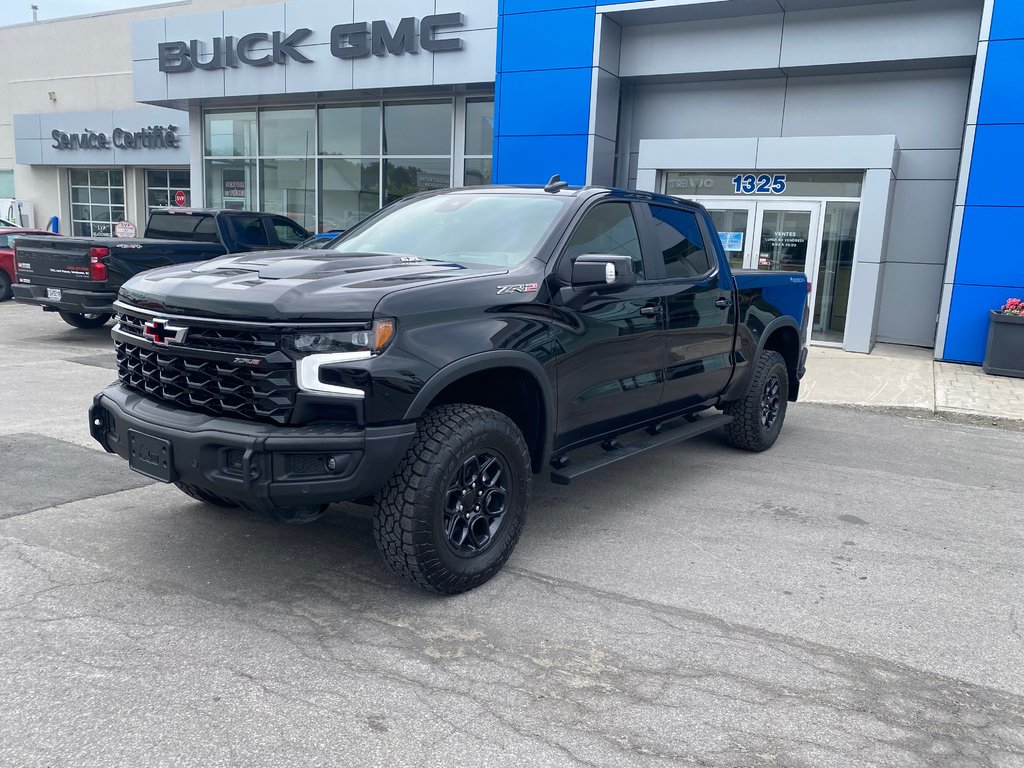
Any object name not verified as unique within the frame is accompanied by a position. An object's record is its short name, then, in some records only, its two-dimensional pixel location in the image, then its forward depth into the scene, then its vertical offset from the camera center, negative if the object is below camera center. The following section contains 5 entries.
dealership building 12.25 +2.00
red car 17.25 -1.20
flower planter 11.26 -1.35
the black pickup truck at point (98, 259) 10.69 -0.69
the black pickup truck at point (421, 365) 3.47 -0.67
